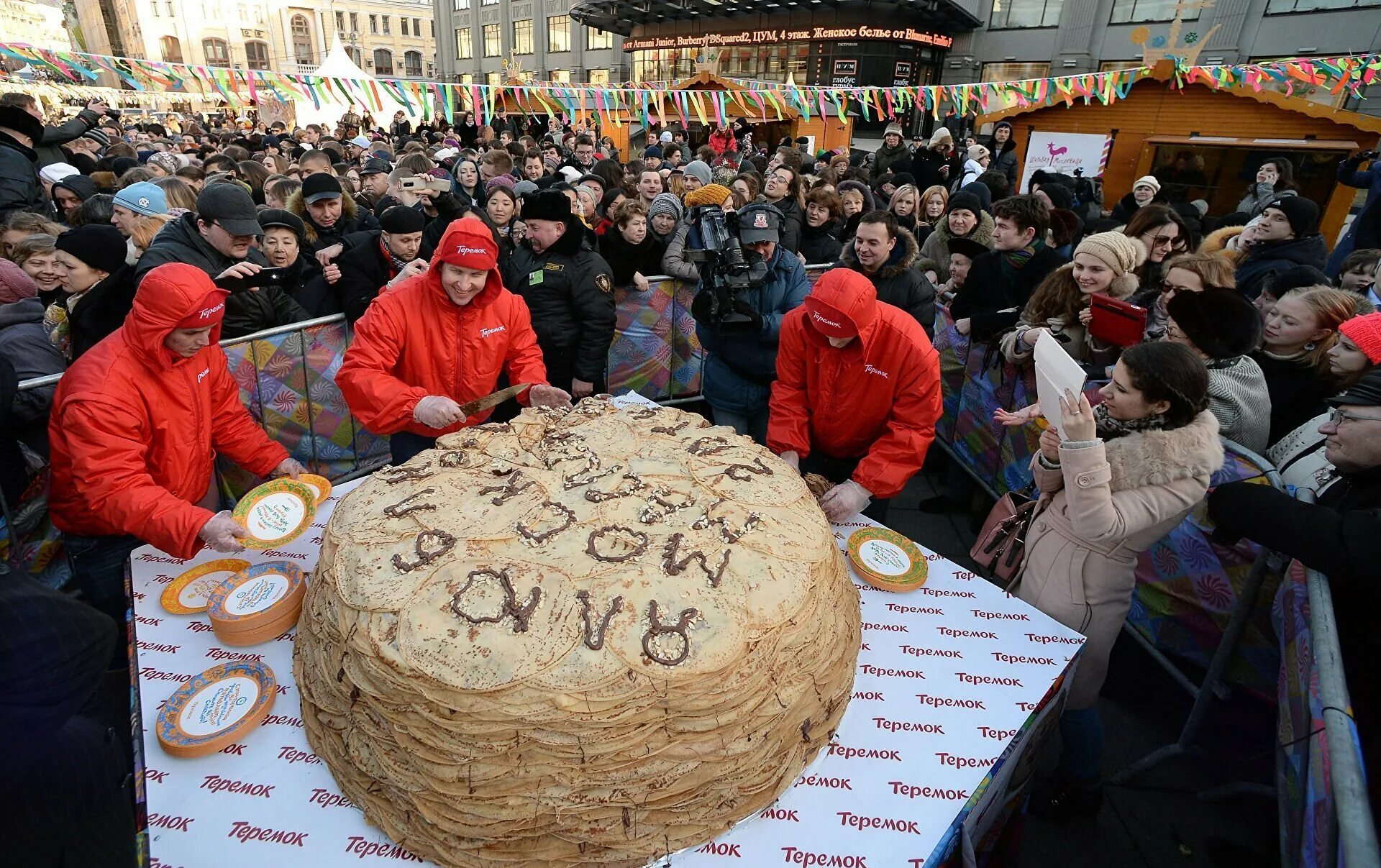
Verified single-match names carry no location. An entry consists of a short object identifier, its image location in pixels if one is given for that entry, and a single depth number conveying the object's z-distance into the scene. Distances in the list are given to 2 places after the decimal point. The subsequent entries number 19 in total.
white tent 12.83
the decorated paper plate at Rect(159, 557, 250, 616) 2.55
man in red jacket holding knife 3.20
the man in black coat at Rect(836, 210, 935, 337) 4.46
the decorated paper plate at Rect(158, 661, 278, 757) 2.00
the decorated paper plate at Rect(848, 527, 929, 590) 2.84
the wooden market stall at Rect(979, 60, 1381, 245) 11.08
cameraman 4.08
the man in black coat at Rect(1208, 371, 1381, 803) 2.11
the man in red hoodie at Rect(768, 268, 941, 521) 3.06
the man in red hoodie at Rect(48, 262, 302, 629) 2.58
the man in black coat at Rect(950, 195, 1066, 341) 5.05
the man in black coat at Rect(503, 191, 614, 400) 4.55
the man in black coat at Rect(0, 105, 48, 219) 6.16
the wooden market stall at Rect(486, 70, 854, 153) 16.33
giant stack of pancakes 1.76
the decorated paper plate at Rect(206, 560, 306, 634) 2.40
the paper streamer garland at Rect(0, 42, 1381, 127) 11.57
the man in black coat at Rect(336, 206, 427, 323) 4.65
